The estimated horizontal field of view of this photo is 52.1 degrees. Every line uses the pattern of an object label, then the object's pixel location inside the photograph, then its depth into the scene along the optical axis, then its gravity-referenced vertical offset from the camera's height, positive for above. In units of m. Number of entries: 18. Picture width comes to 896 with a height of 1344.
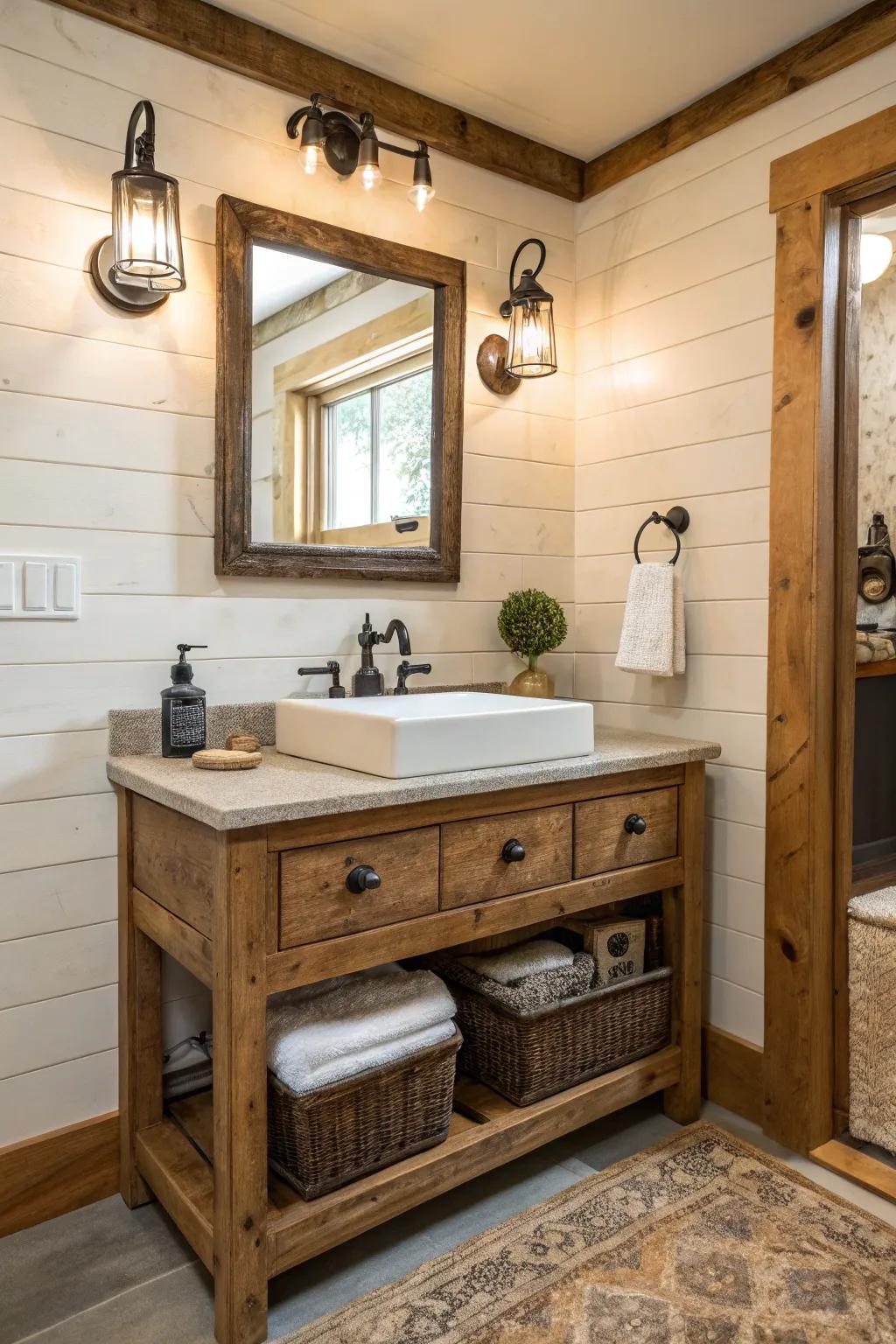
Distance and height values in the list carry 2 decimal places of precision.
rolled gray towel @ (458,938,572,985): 1.92 -0.70
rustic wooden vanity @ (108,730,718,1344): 1.41 -0.49
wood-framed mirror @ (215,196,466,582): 1.92 +0.53
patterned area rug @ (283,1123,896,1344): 1.47 -1.10
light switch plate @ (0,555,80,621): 1.68 +0.08
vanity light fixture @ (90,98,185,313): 1.66 +0.76
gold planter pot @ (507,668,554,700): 2.30 -0.12
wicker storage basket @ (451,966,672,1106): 1.83 -0.83
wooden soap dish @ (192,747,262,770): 1.65 -0.23
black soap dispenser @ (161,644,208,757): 1.77 -0.16
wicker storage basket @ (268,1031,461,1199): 1.52 -0.84
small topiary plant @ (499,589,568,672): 2.28 +0.03
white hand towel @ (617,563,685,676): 2.16 +0.03
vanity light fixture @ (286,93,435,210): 1.91 +1.06
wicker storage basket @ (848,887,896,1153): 1.92 -0.82
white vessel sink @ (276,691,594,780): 1.58 -0.19
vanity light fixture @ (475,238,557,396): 2.24 +0.75
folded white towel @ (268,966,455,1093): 1.53 -0.69
